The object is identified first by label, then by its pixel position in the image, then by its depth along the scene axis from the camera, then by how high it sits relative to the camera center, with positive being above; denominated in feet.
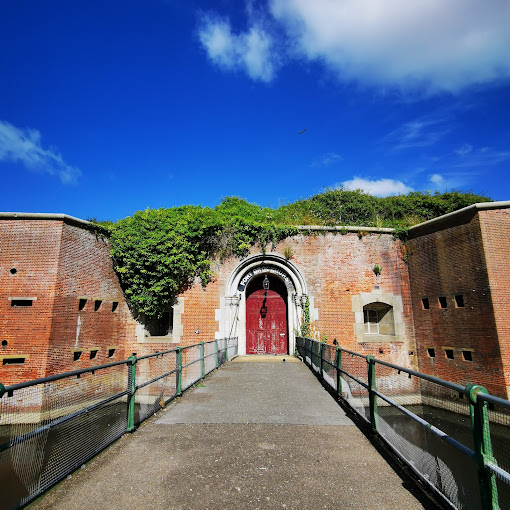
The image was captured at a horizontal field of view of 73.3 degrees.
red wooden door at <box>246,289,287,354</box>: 47.50 +0.24
